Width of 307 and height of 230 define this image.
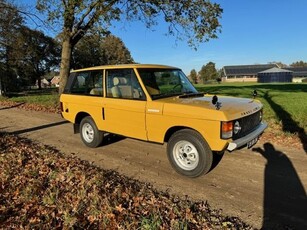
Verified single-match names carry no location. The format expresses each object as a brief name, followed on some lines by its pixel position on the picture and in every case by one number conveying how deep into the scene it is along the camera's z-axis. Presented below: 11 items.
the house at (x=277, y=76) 72.10
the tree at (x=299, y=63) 108.81
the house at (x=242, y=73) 81.31
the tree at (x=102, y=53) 46.78
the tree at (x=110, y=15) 12.31
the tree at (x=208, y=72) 74.39
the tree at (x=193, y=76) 72.65
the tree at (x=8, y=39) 20.89
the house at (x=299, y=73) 80.52
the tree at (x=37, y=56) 31.76
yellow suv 3.98
